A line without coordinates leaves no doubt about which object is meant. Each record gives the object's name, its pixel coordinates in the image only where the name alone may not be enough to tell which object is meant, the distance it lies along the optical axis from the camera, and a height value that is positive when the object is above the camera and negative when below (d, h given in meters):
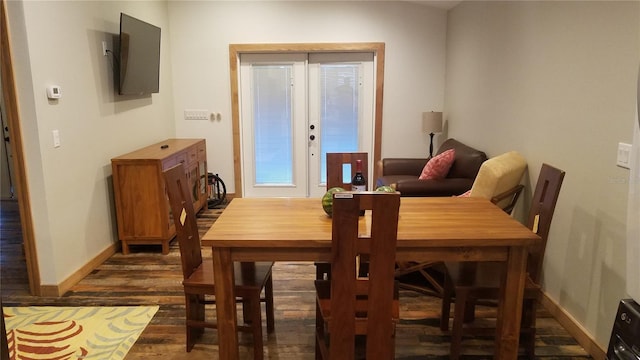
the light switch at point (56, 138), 3.19 -0.29
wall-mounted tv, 4.00 +0.38
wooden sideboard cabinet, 3.87 -0.89
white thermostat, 3.11 +0.03
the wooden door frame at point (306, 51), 5.53 +0.45
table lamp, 5.39 -0.31
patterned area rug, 2.56 -1.43
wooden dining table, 2.00 -0.65
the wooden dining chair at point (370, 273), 1.61 -0.66
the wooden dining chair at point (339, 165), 3.06 -0.47
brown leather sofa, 3.83 -0.75
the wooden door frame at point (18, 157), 2.90 -0.40
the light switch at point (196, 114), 5.73 -0.22
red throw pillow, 4.15 -0.64
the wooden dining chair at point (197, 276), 2.36 -0.97
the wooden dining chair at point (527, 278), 2.30 -0.95
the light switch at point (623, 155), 2.20 -0.29
